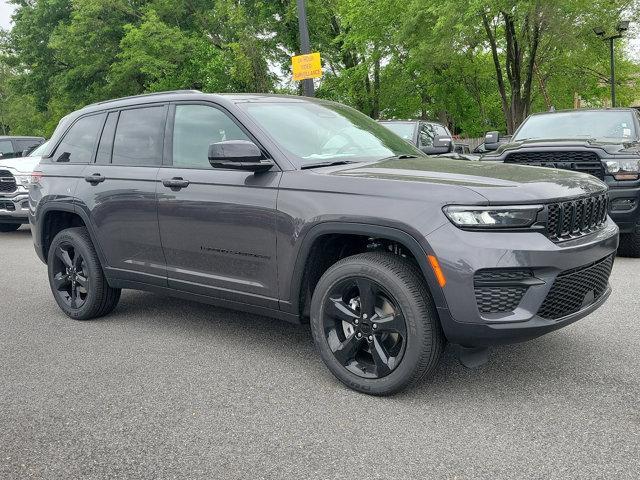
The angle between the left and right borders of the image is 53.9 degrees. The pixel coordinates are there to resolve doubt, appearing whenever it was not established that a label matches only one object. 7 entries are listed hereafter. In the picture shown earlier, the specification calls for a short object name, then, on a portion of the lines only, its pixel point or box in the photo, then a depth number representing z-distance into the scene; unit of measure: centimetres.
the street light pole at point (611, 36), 1954
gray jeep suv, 311
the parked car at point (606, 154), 704
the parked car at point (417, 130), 1112
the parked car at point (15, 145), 1462
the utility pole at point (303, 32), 1237
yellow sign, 1214
